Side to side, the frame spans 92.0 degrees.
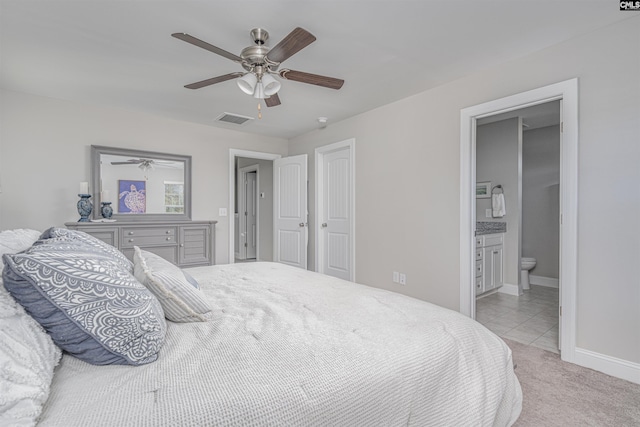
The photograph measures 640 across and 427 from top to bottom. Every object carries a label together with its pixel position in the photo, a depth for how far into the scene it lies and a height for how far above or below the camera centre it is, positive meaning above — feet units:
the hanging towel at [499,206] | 14.80 +0.15
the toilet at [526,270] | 15.43 -3.05
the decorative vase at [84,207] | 11.28 +0.09
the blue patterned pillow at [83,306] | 2.92 -0.94
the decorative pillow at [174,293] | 4.24 -1.19
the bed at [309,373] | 2.57 -1.61
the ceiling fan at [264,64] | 5.76 +3.12
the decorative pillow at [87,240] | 4.44 -0.48
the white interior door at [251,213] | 22.59 -0.27
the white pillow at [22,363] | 2.14 -1.24
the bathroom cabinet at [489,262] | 13.28 -2.37
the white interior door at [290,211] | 15.76 -0.09
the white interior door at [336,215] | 14.21 -0.26
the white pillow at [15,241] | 3.94 -0.44
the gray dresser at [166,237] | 11.42 -1.12
